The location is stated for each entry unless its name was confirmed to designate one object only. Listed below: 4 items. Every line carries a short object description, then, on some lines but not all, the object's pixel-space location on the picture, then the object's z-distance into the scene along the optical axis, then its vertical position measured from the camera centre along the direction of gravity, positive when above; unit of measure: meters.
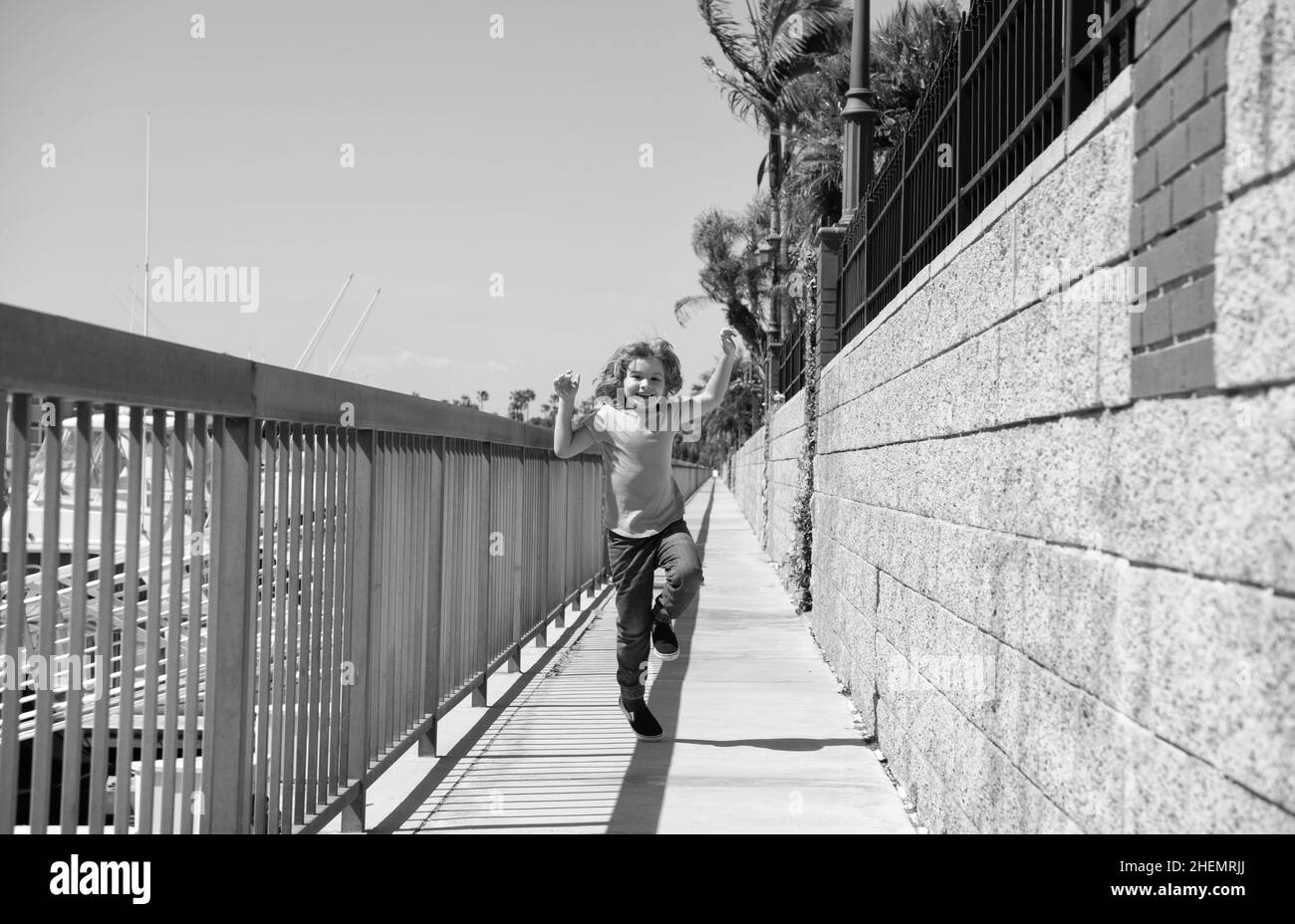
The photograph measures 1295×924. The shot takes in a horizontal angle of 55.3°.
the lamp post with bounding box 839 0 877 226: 9.54 +2.84
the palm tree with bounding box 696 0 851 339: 25.86 +9.14
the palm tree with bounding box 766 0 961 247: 19.23 +6.37
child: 5.52 -0.11
